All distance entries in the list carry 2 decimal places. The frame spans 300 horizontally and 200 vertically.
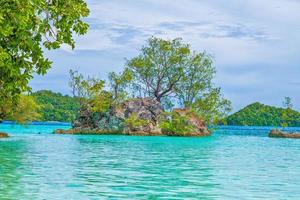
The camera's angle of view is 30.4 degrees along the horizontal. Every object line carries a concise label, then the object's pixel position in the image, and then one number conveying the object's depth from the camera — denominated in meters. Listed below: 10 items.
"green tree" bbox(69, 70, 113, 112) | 75.50
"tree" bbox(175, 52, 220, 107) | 77.62
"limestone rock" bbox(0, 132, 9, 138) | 55.43
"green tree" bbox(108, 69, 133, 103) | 76.44
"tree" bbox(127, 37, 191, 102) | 77.88
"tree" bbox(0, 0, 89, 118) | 16.20
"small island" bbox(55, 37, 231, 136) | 74.31
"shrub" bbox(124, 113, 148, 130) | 72.88
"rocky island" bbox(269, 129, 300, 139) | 81.50
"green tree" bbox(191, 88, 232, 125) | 76.81
